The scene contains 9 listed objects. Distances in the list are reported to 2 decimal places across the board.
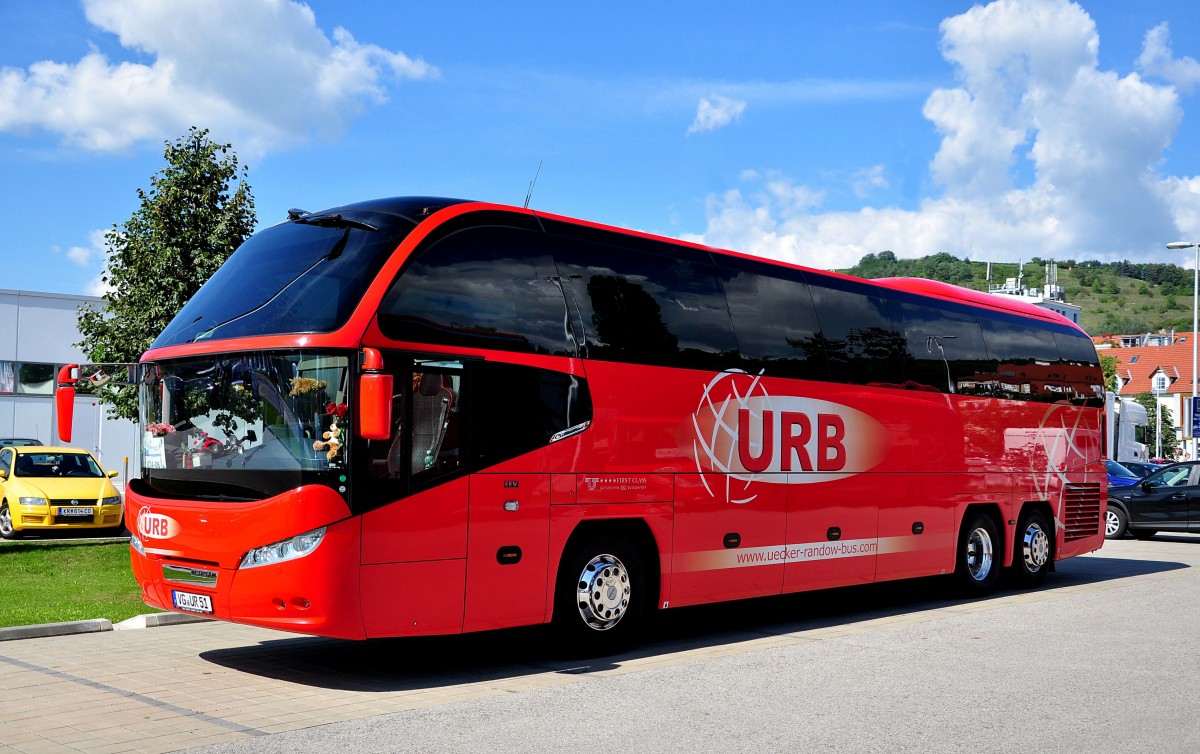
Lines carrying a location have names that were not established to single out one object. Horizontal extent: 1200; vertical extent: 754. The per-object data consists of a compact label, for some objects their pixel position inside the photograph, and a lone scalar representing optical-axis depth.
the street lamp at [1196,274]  40.81
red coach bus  8.14
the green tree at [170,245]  18.12
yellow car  20.11
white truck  44.59
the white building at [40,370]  38.69
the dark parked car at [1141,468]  31.01
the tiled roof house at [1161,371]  112.62
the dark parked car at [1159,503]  24.53
